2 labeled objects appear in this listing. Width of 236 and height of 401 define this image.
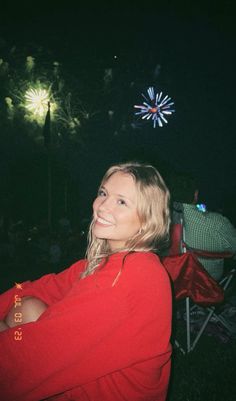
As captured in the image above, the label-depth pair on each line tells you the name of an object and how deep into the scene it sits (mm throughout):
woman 1132
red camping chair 2754
